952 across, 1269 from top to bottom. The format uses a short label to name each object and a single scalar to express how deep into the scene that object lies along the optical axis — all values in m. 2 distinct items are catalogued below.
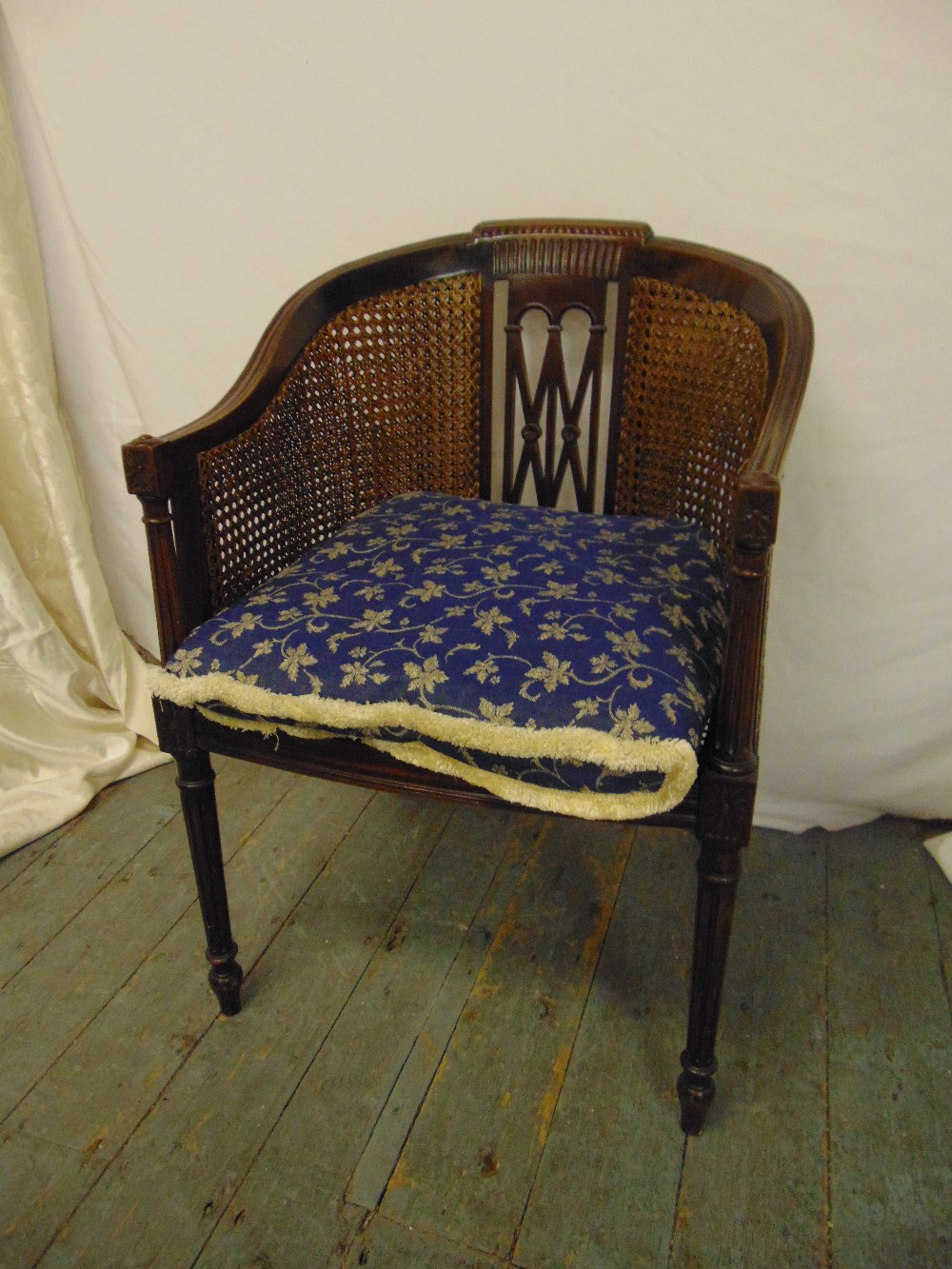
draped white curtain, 1.55
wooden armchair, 0.89
